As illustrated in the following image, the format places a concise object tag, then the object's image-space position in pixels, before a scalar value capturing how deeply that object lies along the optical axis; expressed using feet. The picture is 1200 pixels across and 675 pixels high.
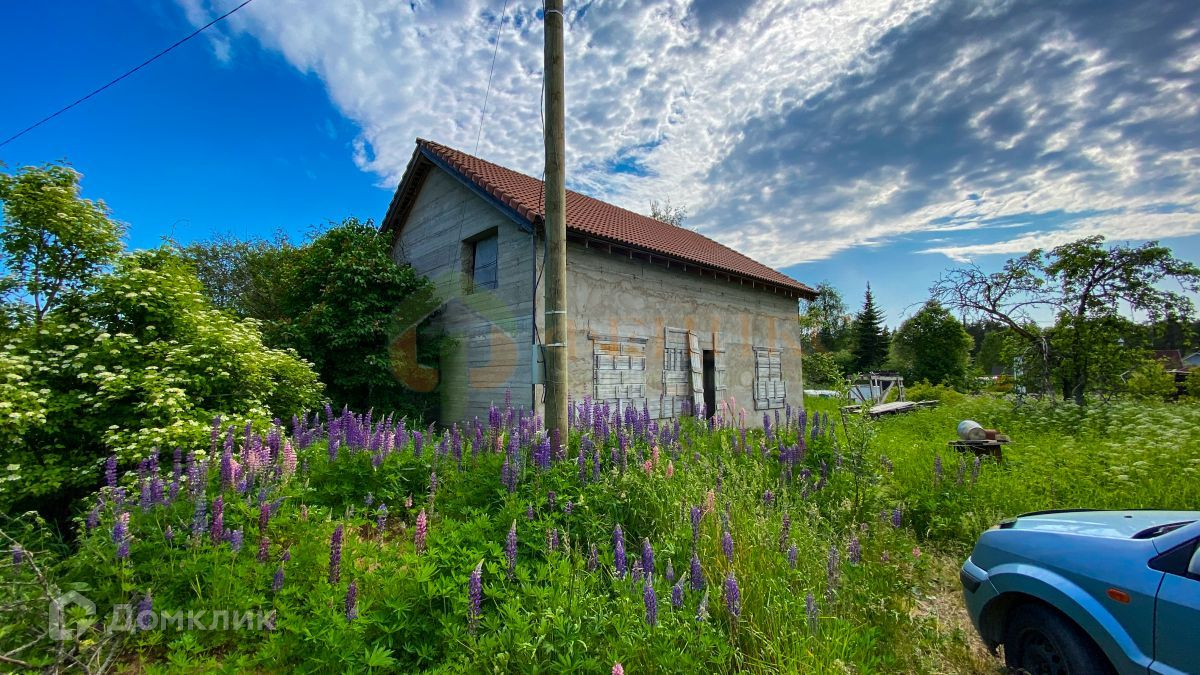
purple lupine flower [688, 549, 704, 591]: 9.56
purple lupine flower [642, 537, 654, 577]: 9.35
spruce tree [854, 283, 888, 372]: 143.33
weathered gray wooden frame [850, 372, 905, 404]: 81.82
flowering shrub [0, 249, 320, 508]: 20.12
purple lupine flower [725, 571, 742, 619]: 9.09
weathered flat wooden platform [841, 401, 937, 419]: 54.12
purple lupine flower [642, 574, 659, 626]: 8.11
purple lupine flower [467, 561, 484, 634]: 8.40
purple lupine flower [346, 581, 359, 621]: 8.30
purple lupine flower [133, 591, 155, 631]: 8.51
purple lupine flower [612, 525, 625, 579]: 9.46
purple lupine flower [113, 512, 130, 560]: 9.36
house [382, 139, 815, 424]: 32.83
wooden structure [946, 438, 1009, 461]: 23.71
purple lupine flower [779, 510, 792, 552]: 11.70
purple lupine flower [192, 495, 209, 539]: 10.06
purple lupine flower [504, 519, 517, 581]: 9.70
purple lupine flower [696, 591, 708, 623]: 8.52
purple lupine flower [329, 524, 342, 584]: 9.64
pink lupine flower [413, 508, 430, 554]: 10.55
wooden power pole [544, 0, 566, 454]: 16.15
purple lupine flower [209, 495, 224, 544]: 10.19
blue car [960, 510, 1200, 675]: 7.32
